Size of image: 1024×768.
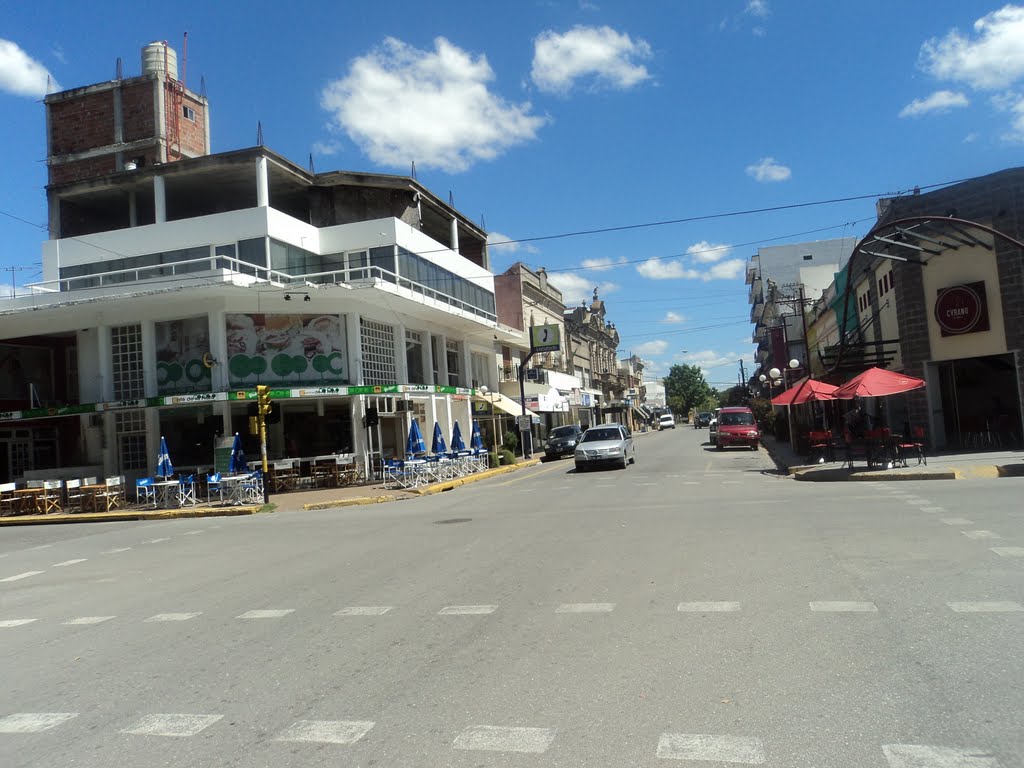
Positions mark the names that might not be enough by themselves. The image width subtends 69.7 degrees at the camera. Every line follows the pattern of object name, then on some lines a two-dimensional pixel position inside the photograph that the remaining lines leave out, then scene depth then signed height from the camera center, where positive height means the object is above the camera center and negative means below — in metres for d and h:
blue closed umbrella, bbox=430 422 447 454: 26.62 -0.40
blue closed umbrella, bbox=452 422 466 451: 28.55 -0.34
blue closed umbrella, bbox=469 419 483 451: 34.40 -0.52
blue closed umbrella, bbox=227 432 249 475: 23.00 -0.47
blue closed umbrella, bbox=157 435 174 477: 22.86 -0.37
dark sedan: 38.28 -0.99
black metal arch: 20.98 +4.67
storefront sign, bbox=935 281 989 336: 21.39 +2.55
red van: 35.22 -0.94
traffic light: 20.41 +1.26
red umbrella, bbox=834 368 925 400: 18.12 +0.44
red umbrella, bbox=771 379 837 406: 21.08 +0.40
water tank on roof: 41.84 +22.46
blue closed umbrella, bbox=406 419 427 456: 25.50 -0.28
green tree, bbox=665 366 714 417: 131.00 +4.72
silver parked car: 26.33 -0.97
